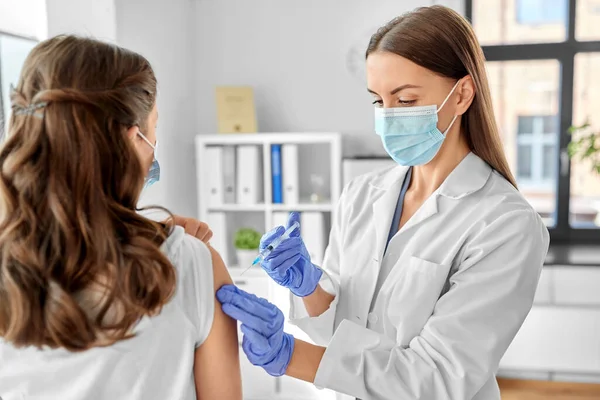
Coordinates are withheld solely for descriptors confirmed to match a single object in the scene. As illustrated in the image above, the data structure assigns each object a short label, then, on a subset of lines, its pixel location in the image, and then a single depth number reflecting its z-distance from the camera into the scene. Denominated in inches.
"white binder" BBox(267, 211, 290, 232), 122.4
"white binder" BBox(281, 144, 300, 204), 119.1
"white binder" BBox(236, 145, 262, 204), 120.3
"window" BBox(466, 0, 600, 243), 127.1
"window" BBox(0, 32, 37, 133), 84.9
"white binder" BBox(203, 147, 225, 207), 121.3
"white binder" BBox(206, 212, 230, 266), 124.2
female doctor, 43.9
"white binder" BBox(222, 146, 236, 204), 122.2
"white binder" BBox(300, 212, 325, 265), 119.1
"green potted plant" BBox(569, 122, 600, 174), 118.8
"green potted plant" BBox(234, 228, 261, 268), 123.4
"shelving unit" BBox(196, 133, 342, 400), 113.7
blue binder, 120.4
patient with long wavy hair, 31.0
